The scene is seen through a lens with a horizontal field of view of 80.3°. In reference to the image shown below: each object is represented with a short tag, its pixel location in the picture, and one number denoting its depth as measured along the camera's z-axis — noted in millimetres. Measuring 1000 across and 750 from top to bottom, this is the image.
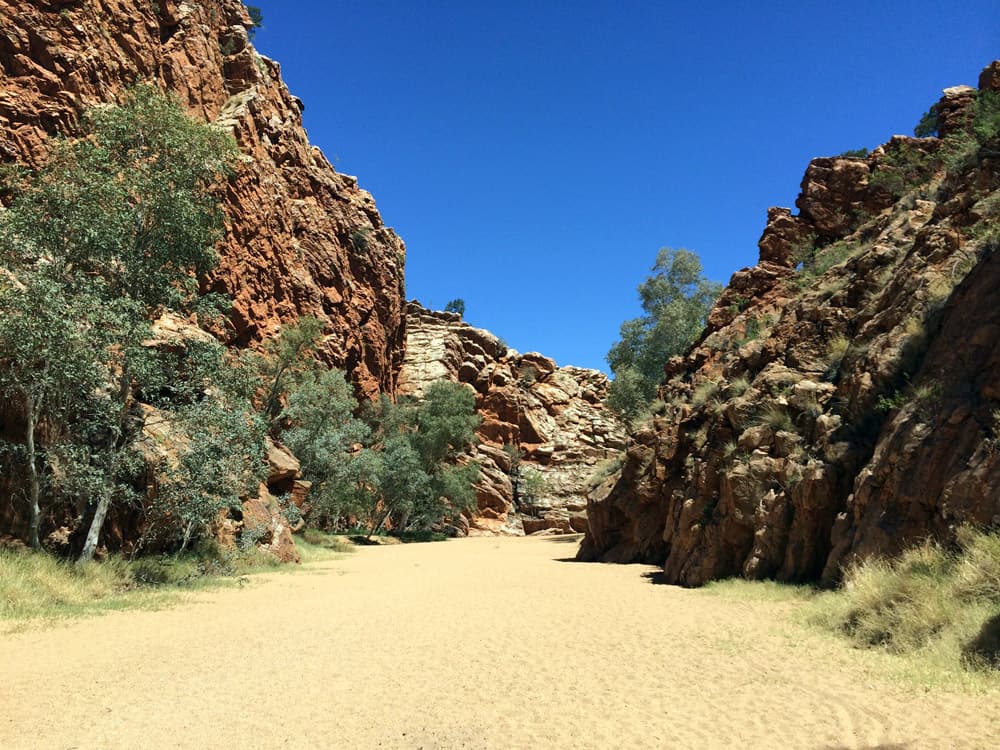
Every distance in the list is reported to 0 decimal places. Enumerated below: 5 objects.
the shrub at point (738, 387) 15695
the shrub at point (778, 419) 13031
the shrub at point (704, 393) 17484
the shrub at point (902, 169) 18759
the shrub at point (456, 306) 74375
